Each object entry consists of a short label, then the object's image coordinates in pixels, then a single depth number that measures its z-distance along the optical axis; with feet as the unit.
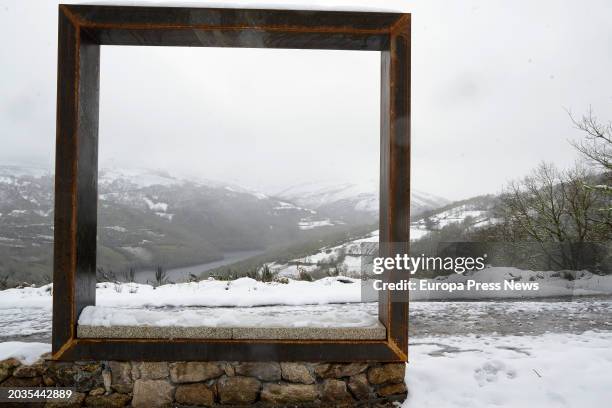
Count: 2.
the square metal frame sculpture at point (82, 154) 8.82
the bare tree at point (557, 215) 29.12
